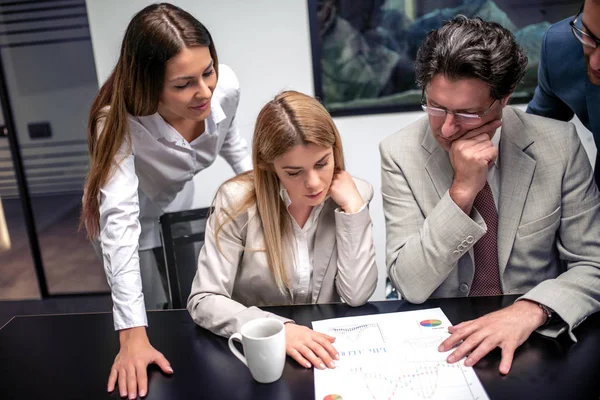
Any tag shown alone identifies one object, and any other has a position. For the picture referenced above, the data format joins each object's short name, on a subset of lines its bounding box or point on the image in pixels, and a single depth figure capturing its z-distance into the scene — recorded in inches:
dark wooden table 40.2
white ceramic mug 40.6
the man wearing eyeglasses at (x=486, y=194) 50.7
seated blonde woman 54.1
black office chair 71.7
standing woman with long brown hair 50.4
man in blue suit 61.7
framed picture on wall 102.3
